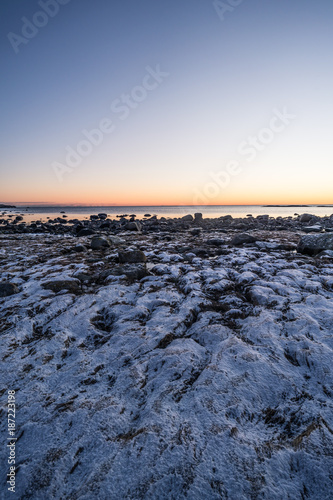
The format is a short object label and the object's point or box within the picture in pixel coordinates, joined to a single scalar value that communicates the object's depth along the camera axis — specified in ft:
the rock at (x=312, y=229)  48.11
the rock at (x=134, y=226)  65.00
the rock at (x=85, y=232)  57.04
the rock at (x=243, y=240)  35.66
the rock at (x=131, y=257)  24.94
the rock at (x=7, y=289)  17.25
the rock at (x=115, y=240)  39.14
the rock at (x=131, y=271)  20.29
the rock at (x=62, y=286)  17.97
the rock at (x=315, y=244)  27.40
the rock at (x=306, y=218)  91.07
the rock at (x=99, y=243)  34.64
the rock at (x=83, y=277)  20.29
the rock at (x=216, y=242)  36.30
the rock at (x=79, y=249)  32.68
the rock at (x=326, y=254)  25.37
